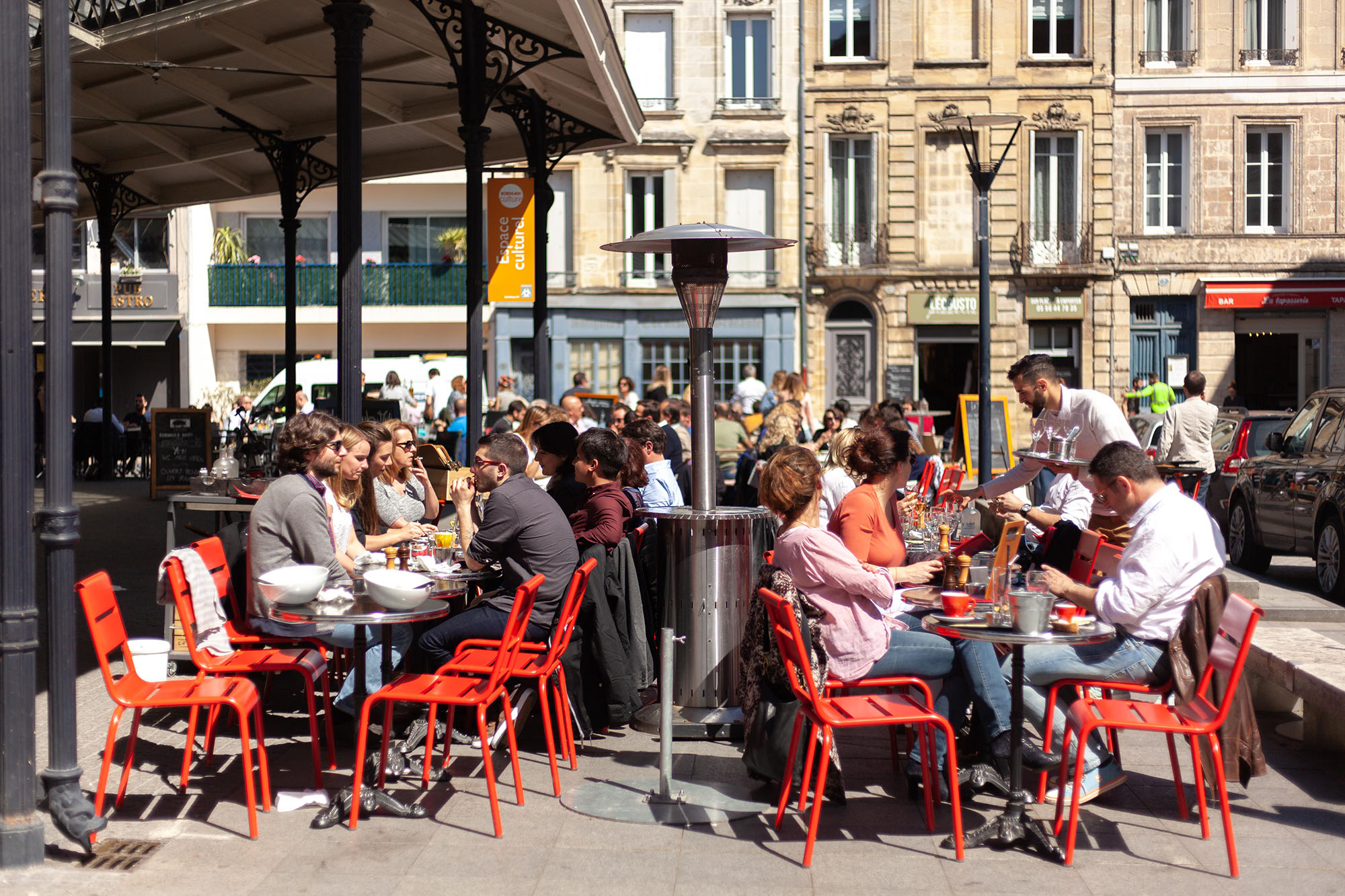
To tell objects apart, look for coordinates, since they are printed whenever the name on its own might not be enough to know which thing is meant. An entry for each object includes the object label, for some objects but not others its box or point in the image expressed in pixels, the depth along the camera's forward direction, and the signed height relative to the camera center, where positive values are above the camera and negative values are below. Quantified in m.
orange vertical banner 13.04 +1.68
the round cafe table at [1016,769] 4.74 -1.36
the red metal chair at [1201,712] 4.69 -1.11
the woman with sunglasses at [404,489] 7.86 -0.47
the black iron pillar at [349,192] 8.50 +1.48
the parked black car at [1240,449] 13.73 -0.43
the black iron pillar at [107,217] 17.67 +2.74
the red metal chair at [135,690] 4.88 -1.06
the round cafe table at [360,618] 5.07 -0.79
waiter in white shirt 7.12 -0.03
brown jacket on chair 4.93 -0.97
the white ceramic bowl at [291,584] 5.14 -0.67
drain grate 4.66 -1.59
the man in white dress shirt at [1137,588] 5.08 -0.69
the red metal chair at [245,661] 5.32 -1.04
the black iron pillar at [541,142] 12.80 +2.71
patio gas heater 6.62 -0.76
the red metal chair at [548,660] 5.48 -1.06
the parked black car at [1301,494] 10.66 -0.75
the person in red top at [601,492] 6.52 -0.41
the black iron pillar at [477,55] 10.11 +2.82
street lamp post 14.66 +2.13
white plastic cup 5.98 -1.11
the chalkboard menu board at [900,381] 27.59 +0.59
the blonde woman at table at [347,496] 6.20 -0.42
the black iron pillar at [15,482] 4.51 -0.23
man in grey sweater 5.73 -0.48
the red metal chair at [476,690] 5.00 -1.08
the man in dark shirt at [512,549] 5.95 -0.62
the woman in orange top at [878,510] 5.78 -0.45
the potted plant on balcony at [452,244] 32.28 +4.11
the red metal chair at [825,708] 4.75 -1.11
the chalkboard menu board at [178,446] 17.39 -0.43
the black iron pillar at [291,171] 14.21 +2.69
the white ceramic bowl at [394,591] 5.12 -0.69
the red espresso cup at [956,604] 5.07 -0.74
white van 25.50 +0.73
